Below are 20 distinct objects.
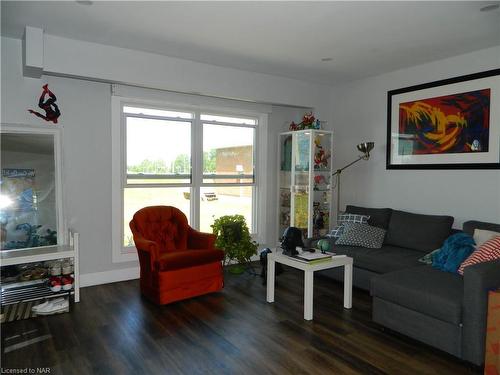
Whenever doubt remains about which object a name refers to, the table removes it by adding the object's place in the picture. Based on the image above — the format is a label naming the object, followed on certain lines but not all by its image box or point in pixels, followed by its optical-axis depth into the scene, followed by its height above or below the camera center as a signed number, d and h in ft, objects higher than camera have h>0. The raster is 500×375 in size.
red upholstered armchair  11.28 -2.72
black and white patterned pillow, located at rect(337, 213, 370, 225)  14.61 -1.79
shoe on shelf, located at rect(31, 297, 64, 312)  10.70 -3.96
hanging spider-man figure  12.14 +2.17
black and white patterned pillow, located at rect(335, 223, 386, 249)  13.46 -2.31
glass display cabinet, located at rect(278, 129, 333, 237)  16.19 -0.29
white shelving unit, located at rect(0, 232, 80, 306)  10.54 -3.04
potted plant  14.44 -2.57
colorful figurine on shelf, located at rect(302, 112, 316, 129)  16.48 +2.39
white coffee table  10.38 -2.96
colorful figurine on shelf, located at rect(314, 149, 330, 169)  16.37 +0.68
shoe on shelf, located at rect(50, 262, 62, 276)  11.35 -3.06
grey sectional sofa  7.89 -2.87
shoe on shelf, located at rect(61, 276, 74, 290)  11.29 -3.44
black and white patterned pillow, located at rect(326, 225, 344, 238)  14.70 -2.33
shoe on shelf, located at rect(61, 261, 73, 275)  11.50 -3.07
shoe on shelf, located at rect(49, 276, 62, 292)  11.13 -3.43
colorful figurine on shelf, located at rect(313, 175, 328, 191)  16.53 -0.37
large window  14.38 +0.41
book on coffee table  10.70 -2.48
